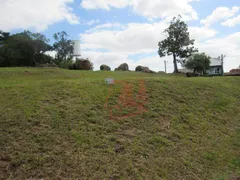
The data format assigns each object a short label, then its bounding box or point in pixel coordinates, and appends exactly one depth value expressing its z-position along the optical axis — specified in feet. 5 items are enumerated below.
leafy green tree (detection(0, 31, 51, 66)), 63.52
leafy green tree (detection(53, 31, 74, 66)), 93.28
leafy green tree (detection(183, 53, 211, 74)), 71.82
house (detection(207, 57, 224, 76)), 112.73
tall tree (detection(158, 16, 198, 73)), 75.25
